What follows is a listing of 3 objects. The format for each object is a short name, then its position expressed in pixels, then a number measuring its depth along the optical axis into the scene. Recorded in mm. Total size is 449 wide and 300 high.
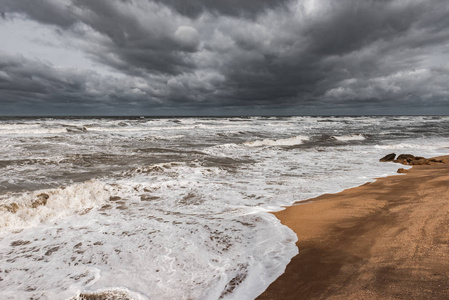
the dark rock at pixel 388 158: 12102
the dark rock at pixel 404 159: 11422
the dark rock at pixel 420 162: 10896
